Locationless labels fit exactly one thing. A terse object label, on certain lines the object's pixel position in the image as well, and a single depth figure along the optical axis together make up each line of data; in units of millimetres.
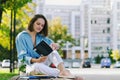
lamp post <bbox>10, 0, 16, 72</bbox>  18772
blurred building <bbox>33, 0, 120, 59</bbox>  79732
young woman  2734
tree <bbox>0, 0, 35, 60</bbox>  19884
